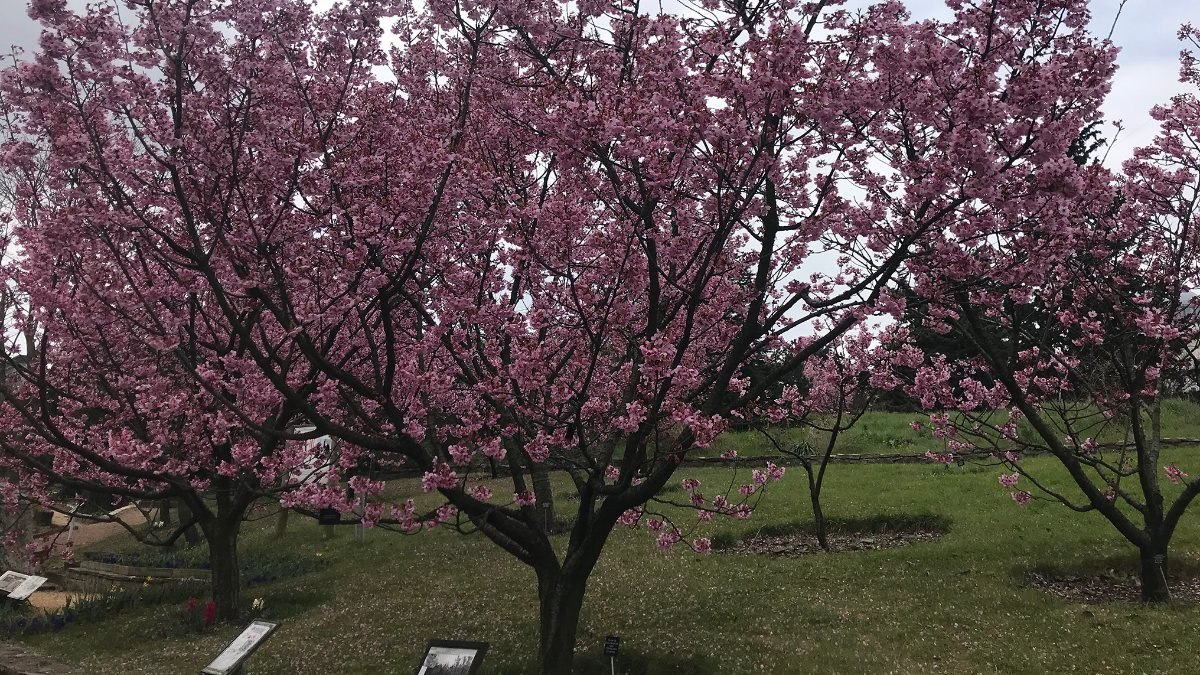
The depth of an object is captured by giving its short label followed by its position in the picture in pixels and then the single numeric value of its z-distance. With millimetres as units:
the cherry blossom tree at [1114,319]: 8734
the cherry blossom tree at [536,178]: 6074
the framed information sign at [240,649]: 6906
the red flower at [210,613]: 11463
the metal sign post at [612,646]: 6841
